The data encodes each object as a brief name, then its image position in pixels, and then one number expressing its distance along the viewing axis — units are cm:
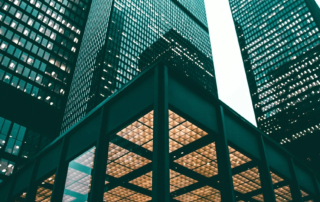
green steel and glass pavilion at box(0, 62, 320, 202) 1413
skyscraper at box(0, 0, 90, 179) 5453
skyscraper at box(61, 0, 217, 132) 9906
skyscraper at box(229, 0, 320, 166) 11919
